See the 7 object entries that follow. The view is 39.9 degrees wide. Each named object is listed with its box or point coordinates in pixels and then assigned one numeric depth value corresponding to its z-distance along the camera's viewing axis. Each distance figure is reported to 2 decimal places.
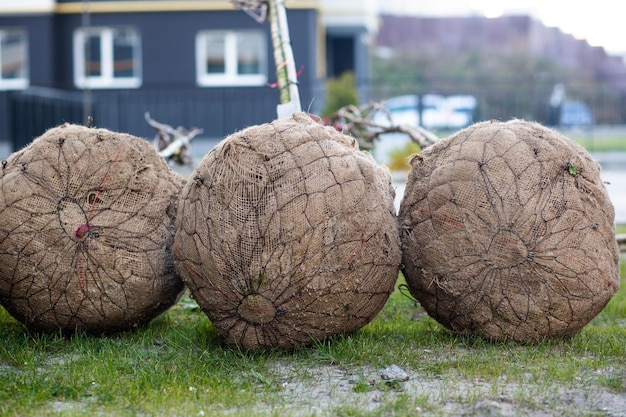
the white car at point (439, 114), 21.41
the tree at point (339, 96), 18.98
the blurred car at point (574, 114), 25.38
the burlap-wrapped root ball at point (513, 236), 4.47
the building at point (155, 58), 22.41
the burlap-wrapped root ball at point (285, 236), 4.24
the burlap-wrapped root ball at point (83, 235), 4.69
